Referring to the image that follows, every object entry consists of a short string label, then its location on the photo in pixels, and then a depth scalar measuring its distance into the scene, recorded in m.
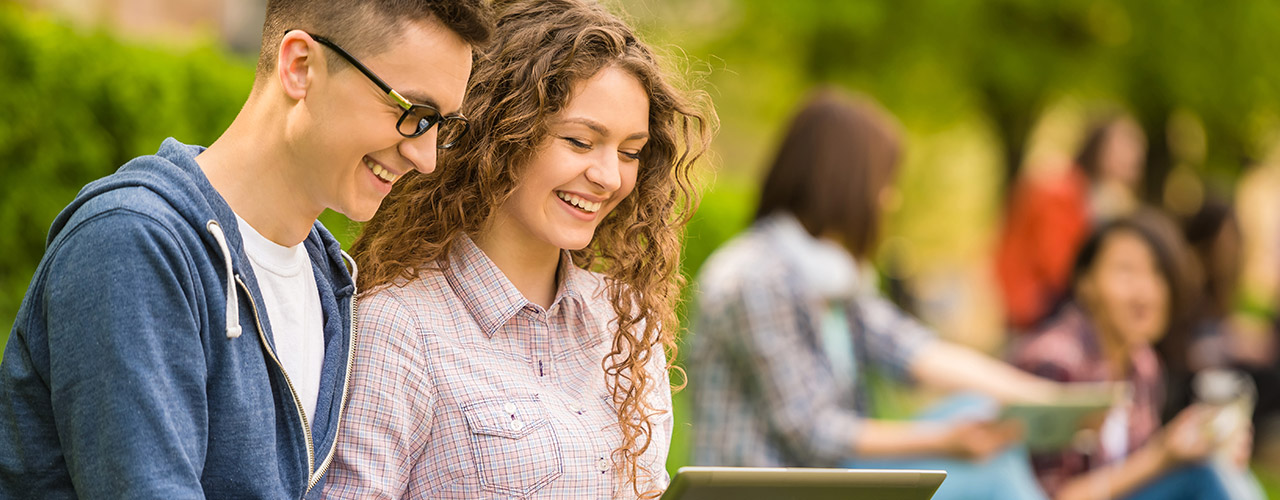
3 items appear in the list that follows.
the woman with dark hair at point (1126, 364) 4.86
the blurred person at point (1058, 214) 7.85
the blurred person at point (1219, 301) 7.33
